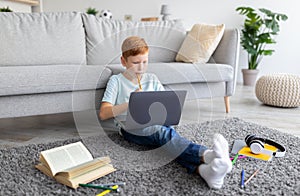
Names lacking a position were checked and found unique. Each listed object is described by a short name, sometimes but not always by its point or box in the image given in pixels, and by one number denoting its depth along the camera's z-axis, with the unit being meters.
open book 1.08
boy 1.04
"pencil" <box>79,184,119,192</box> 1.04
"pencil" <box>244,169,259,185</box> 1.13
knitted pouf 2.53
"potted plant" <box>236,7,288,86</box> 3.69
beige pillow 2.18
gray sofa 1.54
